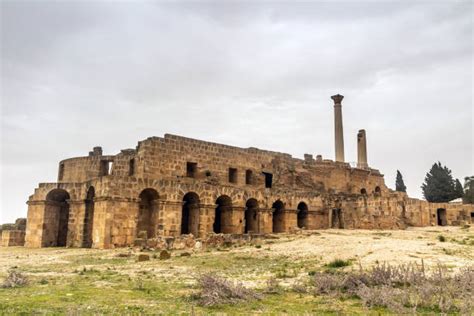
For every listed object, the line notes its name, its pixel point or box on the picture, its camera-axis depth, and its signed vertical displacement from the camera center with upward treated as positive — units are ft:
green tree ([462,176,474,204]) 139.02 +10.76
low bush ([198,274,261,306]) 21.69 -4.20
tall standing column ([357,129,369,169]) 126.76 +21.37
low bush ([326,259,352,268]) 34.88 -3.83
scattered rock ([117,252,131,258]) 49.29 -4.93
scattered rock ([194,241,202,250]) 55.34 -4.05
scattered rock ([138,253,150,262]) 44.09 -4.68
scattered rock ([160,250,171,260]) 45.75 -4.50
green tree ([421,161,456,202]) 156.35 +13.26
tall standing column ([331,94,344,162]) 121.75 +26.41
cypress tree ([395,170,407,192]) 173.04 +14.66
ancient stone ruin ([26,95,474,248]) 66.23 +2.79
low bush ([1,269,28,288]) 27.07 -4.64
